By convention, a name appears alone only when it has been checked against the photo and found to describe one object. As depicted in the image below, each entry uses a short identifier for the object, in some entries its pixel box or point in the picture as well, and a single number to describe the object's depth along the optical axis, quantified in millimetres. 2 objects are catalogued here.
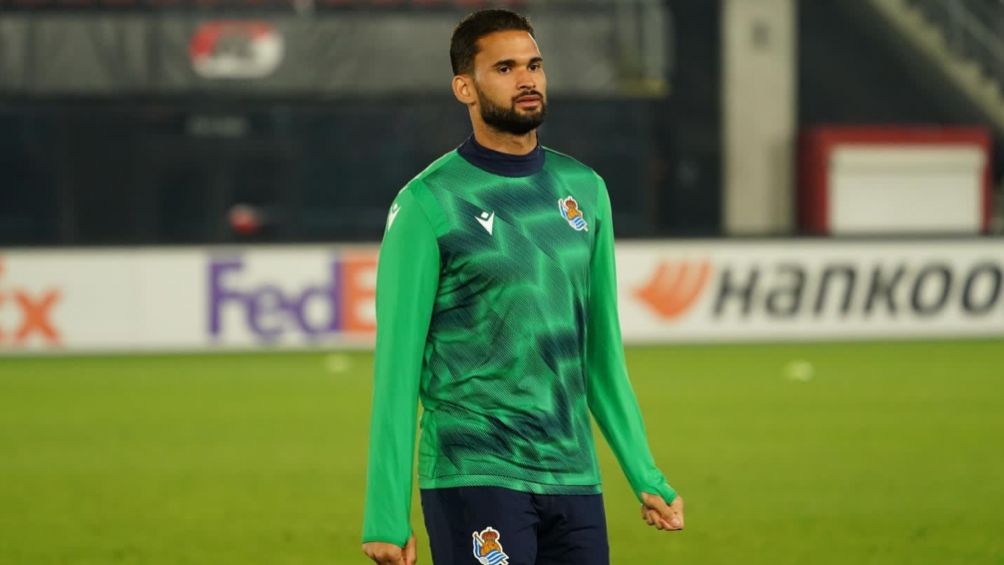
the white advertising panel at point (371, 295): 42375
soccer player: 8844
